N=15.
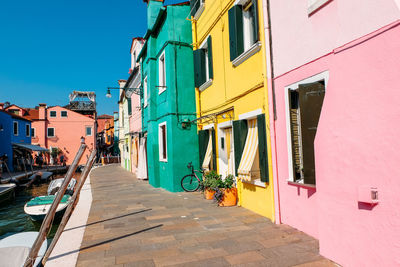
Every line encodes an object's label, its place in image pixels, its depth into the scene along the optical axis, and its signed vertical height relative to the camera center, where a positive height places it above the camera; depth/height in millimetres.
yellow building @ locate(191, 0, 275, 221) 6172 +1335
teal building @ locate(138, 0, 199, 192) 10367 +1958
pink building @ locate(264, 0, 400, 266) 3002 +149
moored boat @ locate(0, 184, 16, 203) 13861 -1952
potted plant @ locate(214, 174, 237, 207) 7465 -1296
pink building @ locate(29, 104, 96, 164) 40344 +3288
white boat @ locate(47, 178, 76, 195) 13088 -1723
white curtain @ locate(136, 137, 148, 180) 15631 -879
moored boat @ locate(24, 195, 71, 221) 9250 -1863
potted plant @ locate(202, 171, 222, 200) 8159 -1096
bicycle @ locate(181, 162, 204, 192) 10305 -1296
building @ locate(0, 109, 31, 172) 26641 +2156
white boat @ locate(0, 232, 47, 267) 5340 -1875
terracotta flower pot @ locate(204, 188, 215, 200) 8549 -1473
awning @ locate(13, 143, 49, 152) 28602 +589
